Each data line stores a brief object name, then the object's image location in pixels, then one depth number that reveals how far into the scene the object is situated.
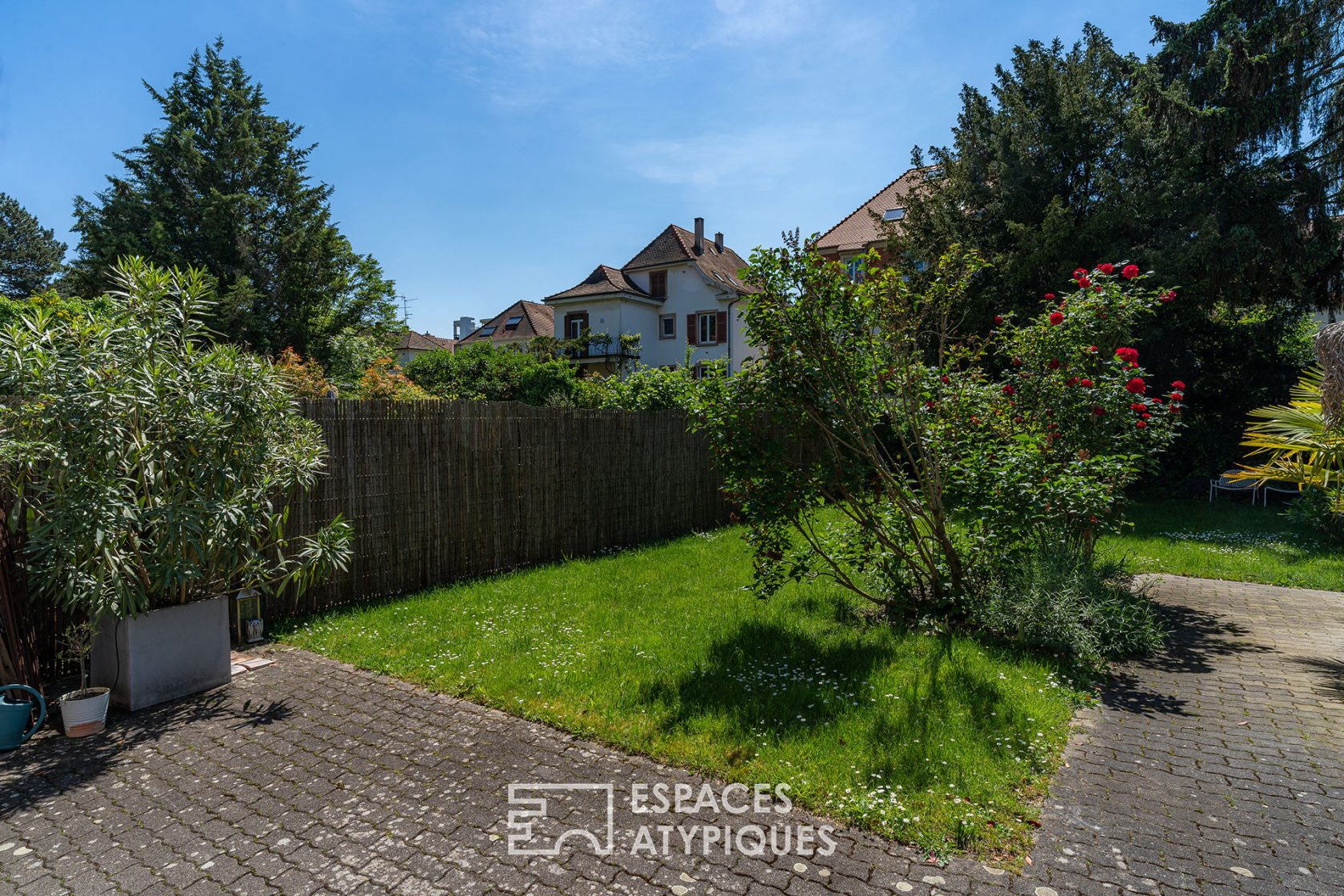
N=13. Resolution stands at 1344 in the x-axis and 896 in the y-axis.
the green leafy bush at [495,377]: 19.53
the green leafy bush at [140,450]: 3.86
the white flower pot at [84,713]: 3.88
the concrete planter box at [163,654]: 4.34
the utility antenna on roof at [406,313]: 32.10
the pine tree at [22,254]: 43.03
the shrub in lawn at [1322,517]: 9.56
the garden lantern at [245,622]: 5.55
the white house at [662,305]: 31.69
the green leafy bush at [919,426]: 5.46
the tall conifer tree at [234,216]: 23.55
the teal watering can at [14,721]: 3.76
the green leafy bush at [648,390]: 11.78
